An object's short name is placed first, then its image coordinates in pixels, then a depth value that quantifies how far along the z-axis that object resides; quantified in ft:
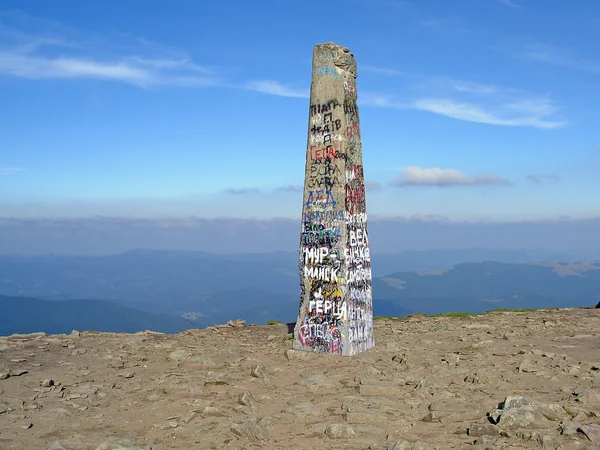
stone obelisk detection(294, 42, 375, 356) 42.27
